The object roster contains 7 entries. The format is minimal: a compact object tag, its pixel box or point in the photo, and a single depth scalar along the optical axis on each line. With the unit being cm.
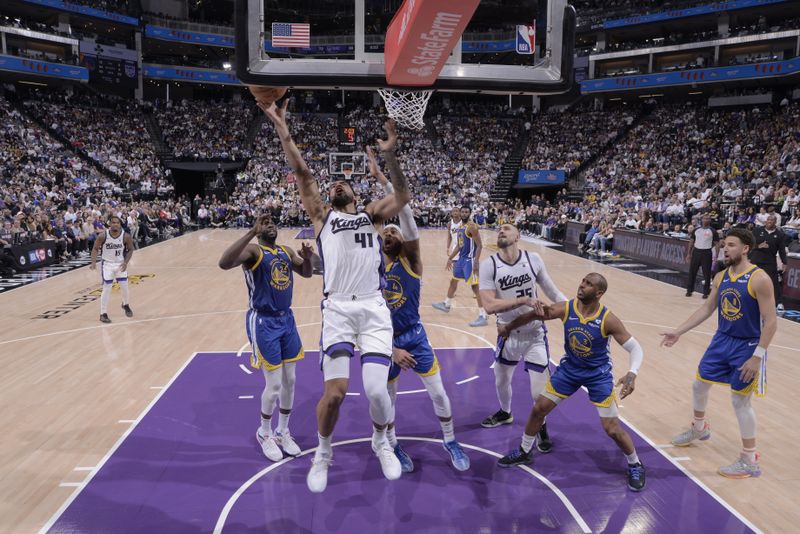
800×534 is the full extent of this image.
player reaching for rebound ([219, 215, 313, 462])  495
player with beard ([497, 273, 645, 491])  446
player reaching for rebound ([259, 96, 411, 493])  396
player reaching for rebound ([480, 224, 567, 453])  517
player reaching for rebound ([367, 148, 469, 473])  482
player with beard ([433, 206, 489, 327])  955
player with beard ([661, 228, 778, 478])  457
